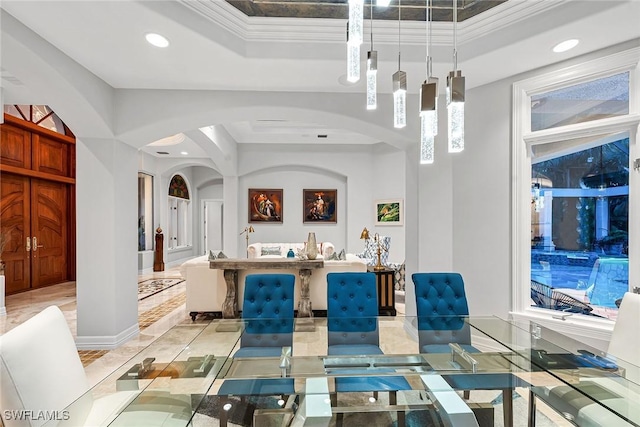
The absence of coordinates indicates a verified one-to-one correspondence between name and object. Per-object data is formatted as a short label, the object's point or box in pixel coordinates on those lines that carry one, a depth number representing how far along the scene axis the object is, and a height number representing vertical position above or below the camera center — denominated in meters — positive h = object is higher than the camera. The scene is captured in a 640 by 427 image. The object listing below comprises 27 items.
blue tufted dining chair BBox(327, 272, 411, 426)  2.38 -0.80
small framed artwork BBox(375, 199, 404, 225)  7.20 +0.10
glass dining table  1.48 -0.92
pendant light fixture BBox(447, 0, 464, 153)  1.47 +0.52
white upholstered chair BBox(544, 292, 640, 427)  1.46 -0.87
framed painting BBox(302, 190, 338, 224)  8.02 +0.26
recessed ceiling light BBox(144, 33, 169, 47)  2.33 +1.36
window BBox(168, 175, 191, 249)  9.59 +0.08
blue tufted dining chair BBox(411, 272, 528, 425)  2.38 -0.80
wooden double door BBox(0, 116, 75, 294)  5.38 +0.17
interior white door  11.78 -0.38
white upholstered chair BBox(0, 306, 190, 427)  1.17 -0.71
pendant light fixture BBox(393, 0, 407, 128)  1.60 +0.63
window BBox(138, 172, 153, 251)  8.15 +0.17
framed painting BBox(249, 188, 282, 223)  7.91 +0.28
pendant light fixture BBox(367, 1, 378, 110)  1.61 +0.71
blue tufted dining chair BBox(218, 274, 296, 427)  2.34 -0.80
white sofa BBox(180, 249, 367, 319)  4.33 -0.94
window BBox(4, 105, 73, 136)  5.44 +1.90
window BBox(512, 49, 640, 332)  2.56 +0.23
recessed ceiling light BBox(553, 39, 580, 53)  2.46 +1.39
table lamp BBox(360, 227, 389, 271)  4.71 -0.65
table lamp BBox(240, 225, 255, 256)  7.49 -0.37
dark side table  4.67 -1.16
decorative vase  4.32 -0.46
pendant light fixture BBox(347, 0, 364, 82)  1.33 +0.82
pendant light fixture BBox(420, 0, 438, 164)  1.53 +0.51
